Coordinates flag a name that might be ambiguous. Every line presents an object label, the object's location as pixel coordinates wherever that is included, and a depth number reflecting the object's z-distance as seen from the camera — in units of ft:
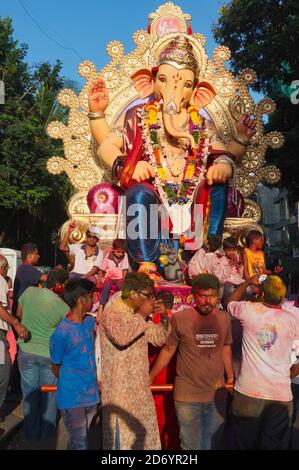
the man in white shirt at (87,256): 19.58
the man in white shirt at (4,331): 14.02
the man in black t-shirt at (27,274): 17.08
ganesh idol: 23.26
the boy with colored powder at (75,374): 10.48
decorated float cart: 29.17
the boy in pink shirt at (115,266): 18.52
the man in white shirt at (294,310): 13.50
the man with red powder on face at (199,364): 10.51
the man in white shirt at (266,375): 10.77
